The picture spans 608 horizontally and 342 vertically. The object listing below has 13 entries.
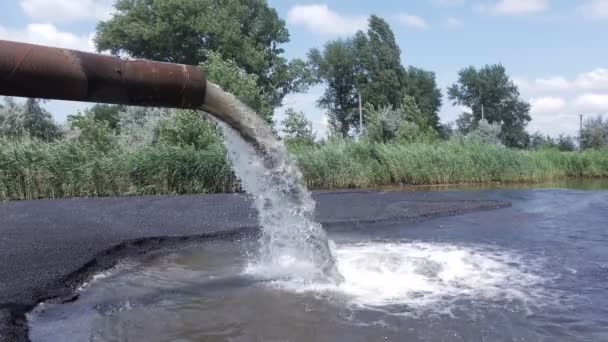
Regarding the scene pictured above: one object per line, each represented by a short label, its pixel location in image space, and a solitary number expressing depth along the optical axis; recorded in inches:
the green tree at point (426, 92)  2071.2
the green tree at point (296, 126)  866.1
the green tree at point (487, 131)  1251.2
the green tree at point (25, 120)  874.1
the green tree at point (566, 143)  1448.6
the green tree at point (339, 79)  1999.3
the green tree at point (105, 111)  1449.3
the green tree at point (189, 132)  632.4
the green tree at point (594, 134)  1512.1
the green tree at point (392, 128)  946.1
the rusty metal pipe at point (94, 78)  119.2
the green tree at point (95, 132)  623.0
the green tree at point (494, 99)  2305.6
